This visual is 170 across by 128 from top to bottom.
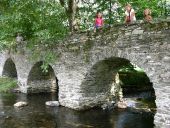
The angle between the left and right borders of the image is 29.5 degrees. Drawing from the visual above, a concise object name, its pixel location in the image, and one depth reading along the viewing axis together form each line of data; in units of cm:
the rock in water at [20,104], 1745
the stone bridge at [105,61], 1169
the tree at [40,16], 1584
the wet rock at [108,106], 1633
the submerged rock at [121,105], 1644
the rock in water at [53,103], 1727
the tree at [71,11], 1865
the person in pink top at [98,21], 1532
